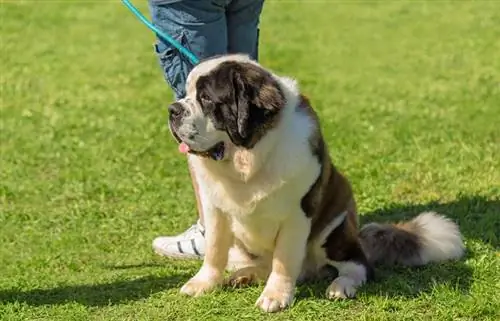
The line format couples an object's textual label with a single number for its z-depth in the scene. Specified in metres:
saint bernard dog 9.16
